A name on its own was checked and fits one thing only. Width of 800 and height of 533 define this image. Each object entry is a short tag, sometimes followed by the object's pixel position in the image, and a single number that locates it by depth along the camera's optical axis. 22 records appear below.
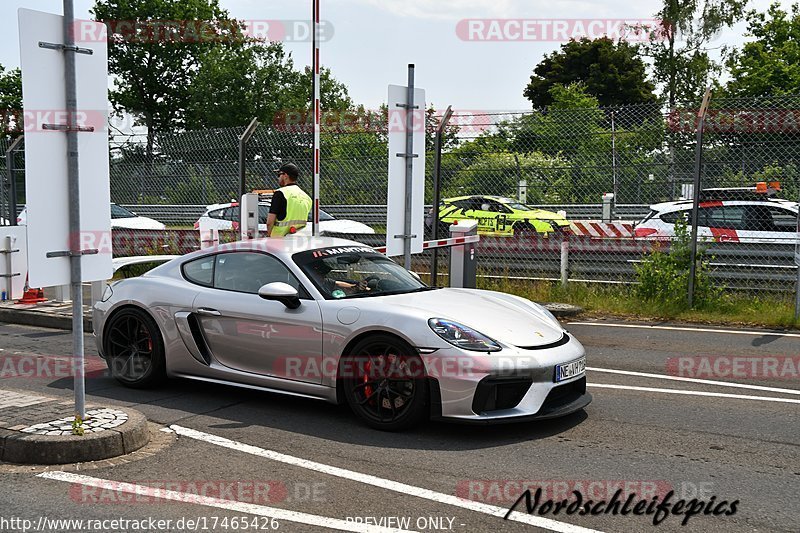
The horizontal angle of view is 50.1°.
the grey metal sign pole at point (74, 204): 5.24
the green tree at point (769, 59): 41.44
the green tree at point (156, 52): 58.62
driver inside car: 6.38
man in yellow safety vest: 9.37
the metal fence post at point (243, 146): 12.48
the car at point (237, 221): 18.09
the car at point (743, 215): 14.03
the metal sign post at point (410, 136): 9.29
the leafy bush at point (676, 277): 11.62
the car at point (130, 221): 19.80
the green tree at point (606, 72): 56.53
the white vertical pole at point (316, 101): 9.82
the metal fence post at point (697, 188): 11.33
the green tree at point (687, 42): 42.72
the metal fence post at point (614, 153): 13.07
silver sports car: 5.60
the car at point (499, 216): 19.28
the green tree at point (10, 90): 62.28
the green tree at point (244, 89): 56.16
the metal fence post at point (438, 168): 12.56
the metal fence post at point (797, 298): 10.77
